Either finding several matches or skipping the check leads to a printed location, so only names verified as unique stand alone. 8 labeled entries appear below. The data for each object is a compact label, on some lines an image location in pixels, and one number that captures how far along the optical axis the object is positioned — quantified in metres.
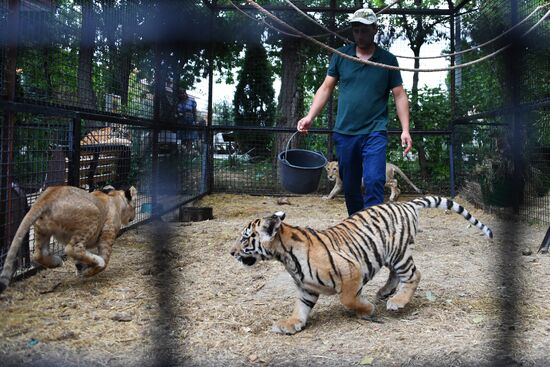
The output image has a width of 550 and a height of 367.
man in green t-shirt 3.77
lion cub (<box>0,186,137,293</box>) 3.39
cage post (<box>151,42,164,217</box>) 5.73
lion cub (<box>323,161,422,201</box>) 8.42
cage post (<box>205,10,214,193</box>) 8.23
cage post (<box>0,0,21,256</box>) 3.50
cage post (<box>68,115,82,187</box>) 4.38
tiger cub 2.78
